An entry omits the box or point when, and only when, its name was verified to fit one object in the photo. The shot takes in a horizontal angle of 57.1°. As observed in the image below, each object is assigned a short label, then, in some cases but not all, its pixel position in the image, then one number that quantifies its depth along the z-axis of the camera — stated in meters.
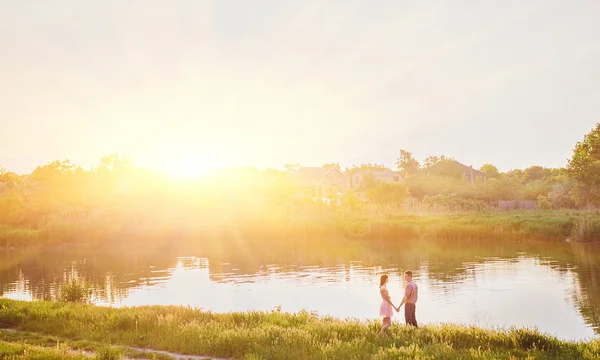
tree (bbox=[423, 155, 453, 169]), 111.41
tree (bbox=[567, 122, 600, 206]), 52.20
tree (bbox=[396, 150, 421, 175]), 132.25
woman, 14.59
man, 15.84
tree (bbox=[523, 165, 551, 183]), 111.89
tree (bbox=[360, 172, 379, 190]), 98.21
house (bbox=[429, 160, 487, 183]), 104.88
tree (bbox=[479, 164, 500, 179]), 127.56
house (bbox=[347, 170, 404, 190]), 118.50
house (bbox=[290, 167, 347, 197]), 110.50
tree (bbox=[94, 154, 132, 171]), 126.21
